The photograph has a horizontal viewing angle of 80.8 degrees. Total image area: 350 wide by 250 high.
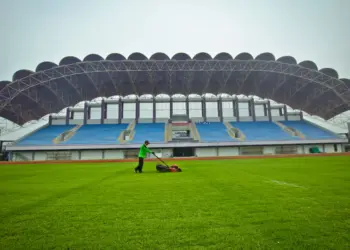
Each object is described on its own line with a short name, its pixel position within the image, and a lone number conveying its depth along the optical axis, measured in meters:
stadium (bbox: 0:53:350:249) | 2.38
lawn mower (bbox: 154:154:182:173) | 9.83
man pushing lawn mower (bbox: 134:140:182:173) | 9.84
